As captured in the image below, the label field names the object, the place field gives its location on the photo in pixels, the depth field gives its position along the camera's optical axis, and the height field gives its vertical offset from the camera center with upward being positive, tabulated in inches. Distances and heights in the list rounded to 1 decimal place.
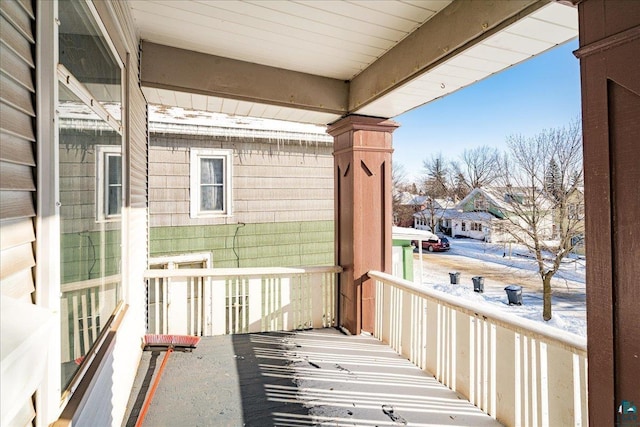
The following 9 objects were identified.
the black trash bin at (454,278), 526.0 -98.3
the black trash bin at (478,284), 478.0 -98.3
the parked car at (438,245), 821.9 -75.3
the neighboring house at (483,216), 455.2 -3.9
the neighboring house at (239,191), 210.8 +18.1
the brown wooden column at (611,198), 48.9 +2.3
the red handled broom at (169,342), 134.6 -50.2
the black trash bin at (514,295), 412.4 -98.6
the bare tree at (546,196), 403.5 +21.9
